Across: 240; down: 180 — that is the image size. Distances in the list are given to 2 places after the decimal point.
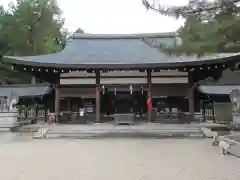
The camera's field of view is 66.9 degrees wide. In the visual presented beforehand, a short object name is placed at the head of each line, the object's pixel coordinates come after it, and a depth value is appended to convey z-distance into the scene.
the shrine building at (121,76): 9.58
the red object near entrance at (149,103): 9.58
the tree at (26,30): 18.88
